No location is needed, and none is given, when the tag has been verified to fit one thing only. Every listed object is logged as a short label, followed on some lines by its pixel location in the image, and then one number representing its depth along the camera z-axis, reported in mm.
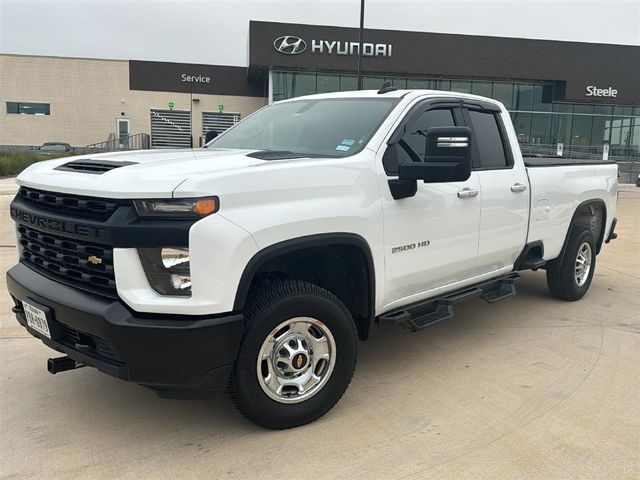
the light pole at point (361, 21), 17641
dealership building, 31234
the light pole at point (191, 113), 35884
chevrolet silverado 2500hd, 2701
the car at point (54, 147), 35094
